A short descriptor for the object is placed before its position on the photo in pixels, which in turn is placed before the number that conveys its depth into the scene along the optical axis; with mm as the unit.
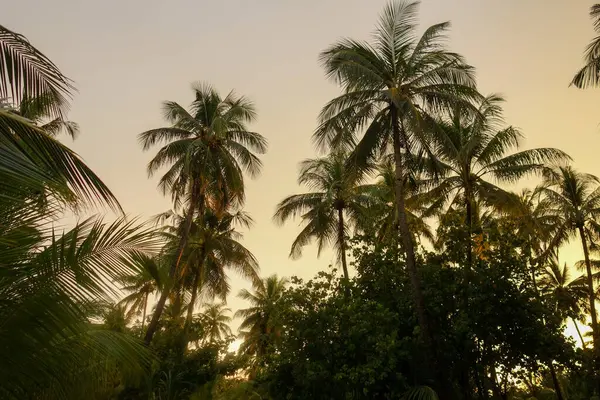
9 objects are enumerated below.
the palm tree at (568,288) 25625
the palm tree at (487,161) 15578
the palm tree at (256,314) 34156
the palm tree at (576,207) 21812
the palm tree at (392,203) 17281
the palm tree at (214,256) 22531
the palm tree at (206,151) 18375
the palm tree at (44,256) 3447
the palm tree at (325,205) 21453
